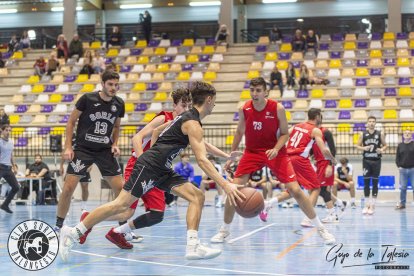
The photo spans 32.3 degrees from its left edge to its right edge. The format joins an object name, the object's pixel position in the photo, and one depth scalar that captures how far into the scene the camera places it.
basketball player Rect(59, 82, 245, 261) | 6.66
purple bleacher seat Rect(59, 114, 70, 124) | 24.17
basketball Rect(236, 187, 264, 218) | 6.94
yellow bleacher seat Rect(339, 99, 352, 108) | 22.95
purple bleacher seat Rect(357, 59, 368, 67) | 26.07
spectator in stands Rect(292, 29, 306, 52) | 27.50
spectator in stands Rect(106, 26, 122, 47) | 31.18
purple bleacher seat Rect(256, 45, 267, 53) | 28.86
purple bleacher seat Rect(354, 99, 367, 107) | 22.97
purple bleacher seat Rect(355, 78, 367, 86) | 24.46
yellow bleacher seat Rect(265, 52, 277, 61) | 27.41
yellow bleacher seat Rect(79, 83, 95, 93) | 26.16
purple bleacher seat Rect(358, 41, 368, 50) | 27.80
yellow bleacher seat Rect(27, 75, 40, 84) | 27.88
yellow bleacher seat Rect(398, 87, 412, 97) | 23.43
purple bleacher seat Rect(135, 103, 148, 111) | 24.47
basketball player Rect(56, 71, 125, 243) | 8.62
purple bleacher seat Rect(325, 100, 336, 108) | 23.05
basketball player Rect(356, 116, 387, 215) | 14.78
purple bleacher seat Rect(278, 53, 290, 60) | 27.43
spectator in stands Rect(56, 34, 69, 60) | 29.38
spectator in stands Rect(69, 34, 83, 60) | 29.34
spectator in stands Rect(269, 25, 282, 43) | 29.41
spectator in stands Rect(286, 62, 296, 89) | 24.11
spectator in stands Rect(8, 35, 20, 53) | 32.39
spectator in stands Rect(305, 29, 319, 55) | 27.39
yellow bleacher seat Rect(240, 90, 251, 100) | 24.25
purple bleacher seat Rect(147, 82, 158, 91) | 26.22
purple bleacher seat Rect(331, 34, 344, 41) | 29.62
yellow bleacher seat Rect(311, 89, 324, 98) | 23.81
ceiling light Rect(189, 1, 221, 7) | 36.28
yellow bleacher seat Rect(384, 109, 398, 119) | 21.91
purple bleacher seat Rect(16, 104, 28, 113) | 25.63
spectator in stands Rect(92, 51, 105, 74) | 27.67
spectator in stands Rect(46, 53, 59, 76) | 28.22
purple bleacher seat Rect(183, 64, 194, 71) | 27.43
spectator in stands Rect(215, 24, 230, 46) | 29.19
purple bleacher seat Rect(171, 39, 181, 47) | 30.79
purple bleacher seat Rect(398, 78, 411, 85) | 24.22
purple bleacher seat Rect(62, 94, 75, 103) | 25.75
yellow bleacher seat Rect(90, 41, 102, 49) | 31.29
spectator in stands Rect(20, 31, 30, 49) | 32.31
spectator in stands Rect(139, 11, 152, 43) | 30.36
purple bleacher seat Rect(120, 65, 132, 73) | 28.13
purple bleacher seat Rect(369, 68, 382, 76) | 25.22
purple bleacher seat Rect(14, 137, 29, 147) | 22.52
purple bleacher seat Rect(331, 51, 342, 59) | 27.23
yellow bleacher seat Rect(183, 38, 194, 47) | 30.43
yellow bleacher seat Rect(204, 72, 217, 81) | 26.31
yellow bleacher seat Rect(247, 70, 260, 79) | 25.80
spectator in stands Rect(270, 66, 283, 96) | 23.61
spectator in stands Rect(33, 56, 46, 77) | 28.28
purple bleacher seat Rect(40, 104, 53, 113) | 25.30
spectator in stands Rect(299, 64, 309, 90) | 23.94
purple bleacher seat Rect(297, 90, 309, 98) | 23.73
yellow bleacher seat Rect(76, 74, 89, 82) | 27.05
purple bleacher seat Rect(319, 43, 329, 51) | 28.12
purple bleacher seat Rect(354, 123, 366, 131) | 20.68
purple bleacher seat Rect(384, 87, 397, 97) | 23.55
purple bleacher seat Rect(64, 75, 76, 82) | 27.55
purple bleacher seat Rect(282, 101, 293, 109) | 23.14
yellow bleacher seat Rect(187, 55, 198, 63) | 28.26
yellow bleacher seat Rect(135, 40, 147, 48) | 30.80
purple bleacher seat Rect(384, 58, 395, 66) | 25.80
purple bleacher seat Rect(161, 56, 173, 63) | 28.62
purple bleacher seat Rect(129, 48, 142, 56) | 29.94
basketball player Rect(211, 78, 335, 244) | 8.71
